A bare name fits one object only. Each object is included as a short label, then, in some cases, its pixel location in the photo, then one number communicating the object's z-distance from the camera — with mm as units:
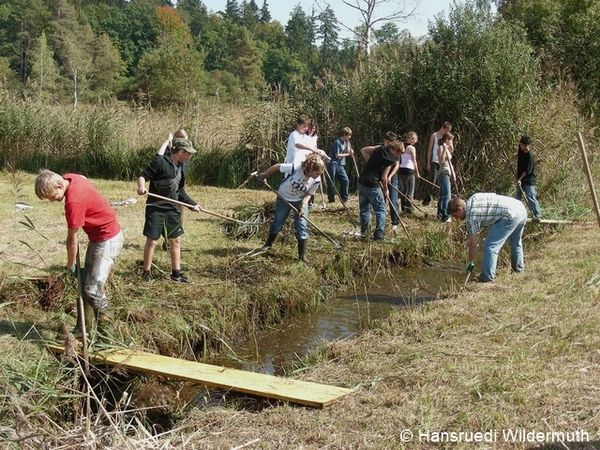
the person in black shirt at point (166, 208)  8102
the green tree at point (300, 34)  90375
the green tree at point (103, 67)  53447
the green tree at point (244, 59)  65019
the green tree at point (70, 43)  44094
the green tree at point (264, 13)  140400
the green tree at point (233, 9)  130625
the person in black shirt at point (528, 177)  12375
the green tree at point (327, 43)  57912
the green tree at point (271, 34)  94875
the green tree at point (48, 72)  34666
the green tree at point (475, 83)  15148
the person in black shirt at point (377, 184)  10867
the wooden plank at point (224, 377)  5414
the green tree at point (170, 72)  38844
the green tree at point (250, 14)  118350
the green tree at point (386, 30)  33016
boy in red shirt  5816
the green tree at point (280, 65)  75250
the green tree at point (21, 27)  63250
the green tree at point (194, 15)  104062
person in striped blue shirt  8383
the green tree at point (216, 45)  81062
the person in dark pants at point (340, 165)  14008
